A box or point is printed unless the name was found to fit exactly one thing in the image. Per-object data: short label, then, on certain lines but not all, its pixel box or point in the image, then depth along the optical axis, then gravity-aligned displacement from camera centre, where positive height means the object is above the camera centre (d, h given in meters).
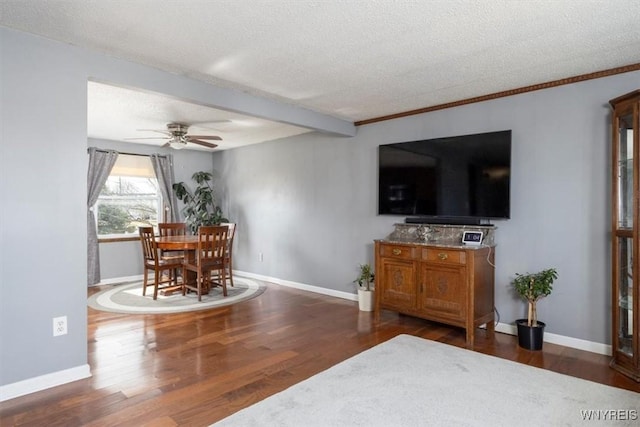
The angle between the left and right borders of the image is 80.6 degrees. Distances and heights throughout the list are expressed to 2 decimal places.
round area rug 4.45 -1.14
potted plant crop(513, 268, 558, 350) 3.22 -0.76
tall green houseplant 6.61 +0.14
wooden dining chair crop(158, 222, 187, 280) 5.87 -0.32
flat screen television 3.60 +0.36
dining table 4.83 -0.45
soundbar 3.84 -0.10
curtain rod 5.90 +0.97
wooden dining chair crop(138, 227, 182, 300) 4.89 -0.66
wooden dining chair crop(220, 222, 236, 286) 5.37 -0.51
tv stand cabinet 3.39 -0.69
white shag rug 2.11 -1.17
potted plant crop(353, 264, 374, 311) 4.48 -0.94
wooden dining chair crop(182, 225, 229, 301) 4.82 -0.60
